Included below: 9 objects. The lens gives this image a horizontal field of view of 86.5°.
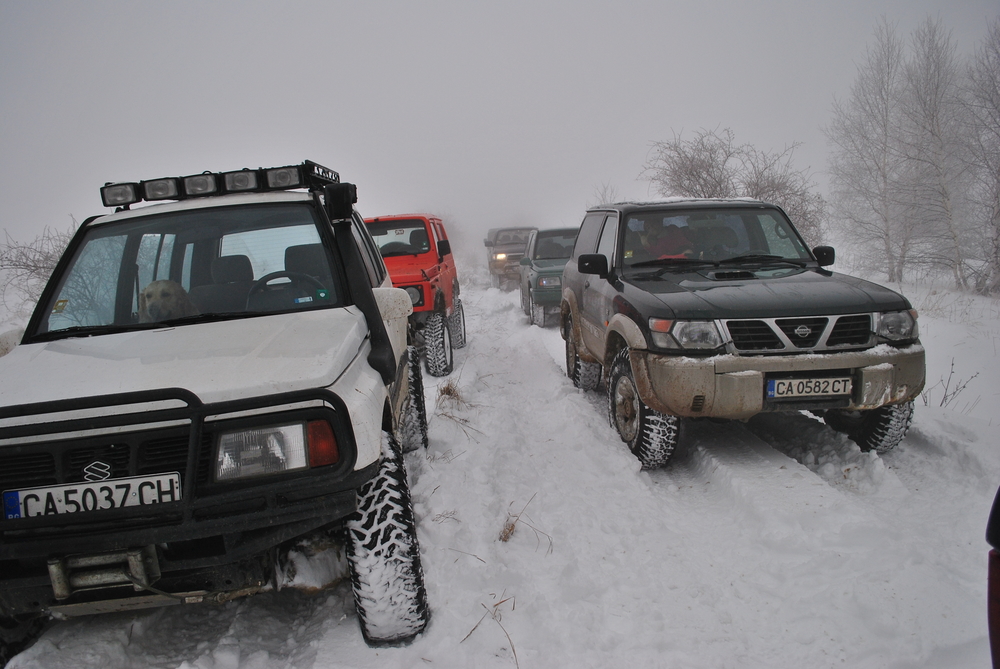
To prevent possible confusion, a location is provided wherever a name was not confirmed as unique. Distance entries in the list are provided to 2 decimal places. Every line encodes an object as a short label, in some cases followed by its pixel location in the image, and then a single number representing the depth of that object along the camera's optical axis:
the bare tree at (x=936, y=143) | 13.64
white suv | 1.71
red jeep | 6.36
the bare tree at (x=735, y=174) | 12.12
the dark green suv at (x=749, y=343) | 3.15
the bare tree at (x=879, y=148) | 15.25
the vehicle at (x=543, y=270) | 9.32
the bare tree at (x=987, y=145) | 11.65
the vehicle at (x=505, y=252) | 15.60
